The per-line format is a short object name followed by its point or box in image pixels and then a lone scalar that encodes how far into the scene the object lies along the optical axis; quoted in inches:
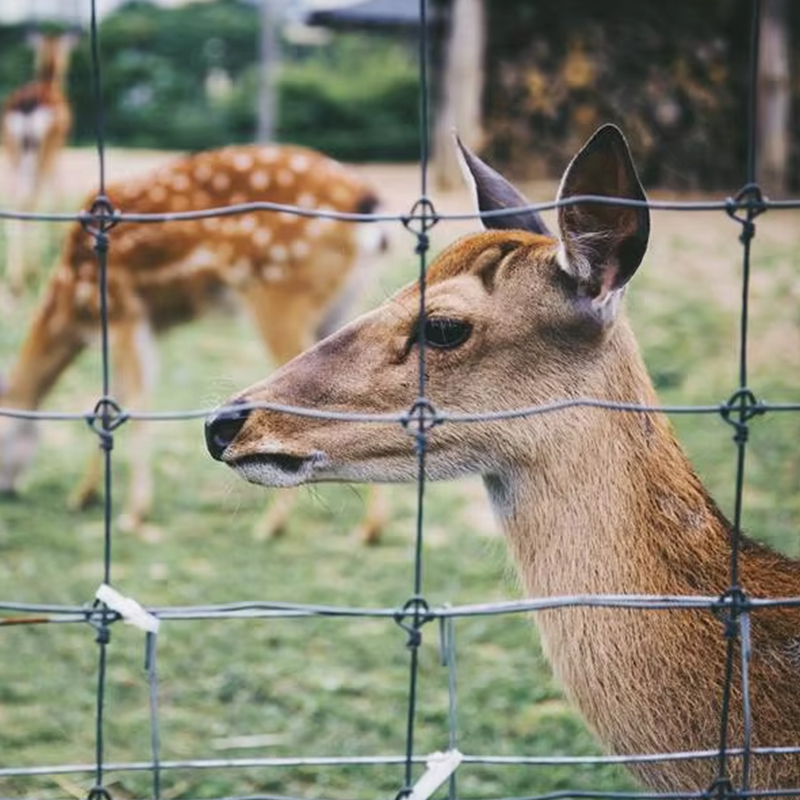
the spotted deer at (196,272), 254.4
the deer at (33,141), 467.5
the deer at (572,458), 97.7
